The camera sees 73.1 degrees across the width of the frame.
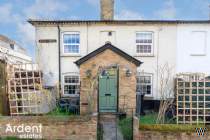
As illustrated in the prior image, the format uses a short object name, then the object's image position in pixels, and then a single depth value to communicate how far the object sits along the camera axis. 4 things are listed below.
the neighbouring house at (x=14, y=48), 18.47
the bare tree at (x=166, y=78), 9.84
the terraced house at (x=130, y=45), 10.21
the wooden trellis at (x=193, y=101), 7.40
